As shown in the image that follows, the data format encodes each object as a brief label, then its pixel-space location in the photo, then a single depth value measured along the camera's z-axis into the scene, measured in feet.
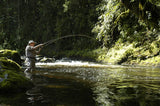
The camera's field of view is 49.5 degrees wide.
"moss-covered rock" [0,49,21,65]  47.09
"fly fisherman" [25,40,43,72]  29.99
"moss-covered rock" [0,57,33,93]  17.60
